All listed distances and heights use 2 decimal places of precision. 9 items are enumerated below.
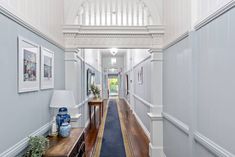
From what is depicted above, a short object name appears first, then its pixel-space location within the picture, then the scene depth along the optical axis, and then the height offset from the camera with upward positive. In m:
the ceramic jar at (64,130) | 2.08 -0.68
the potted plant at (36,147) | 1.50 -0.68
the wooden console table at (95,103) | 5.55 -0.82
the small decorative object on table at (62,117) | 2.18 -0.53
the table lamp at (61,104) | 2.13 -0.34
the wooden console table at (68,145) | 1.63 -0.78
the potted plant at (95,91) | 6.19 -0.43
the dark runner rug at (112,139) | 3.23 -1.56
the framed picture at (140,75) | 5.14 +0.20
